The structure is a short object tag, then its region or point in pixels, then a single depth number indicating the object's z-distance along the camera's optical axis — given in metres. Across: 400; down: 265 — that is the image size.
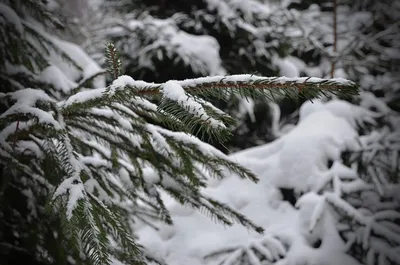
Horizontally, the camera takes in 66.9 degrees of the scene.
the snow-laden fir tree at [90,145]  0.83
